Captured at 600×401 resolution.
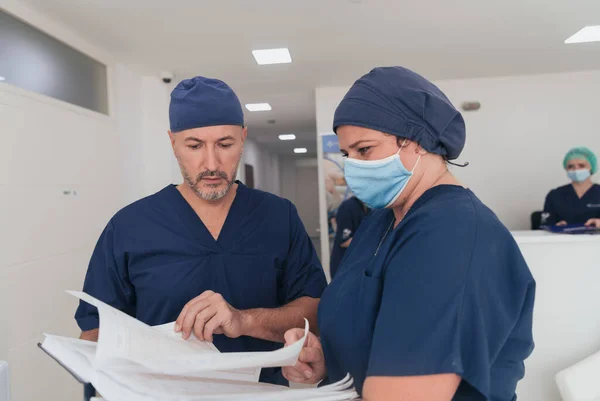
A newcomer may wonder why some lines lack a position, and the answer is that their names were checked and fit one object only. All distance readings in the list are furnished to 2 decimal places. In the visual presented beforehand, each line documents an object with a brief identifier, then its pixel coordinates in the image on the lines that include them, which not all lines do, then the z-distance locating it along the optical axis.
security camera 4.43
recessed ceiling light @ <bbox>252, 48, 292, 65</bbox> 3.94
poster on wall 5.27
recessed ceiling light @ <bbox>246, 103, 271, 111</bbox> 6.21
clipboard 0.62
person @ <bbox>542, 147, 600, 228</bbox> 3.81
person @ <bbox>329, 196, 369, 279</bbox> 4.05
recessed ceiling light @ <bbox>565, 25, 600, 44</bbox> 3.68
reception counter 1.92
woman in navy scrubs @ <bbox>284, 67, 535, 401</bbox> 0.58
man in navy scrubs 1.14
